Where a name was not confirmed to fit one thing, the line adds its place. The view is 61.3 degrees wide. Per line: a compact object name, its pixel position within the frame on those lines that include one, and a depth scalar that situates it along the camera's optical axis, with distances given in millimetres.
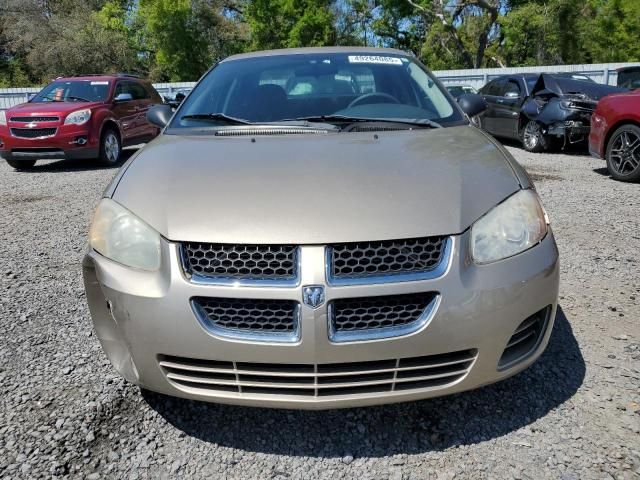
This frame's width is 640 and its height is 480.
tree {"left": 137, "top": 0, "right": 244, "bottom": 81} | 35312
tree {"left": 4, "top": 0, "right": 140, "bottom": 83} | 36000
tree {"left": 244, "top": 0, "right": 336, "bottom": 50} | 35031
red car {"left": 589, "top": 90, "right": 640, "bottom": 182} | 6605
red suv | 8984
